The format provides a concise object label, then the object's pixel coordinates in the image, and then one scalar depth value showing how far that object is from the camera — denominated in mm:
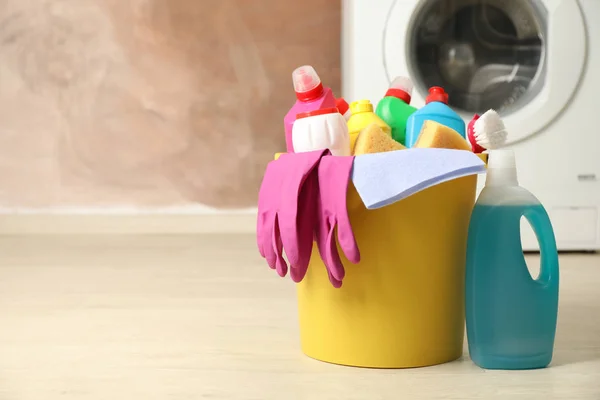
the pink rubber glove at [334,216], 1892
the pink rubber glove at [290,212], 1912
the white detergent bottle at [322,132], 1947
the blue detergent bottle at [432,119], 2016
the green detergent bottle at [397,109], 2067
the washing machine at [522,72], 2912
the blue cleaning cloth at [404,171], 1876
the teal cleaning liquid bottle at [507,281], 1924
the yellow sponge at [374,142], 1955
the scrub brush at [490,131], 1981
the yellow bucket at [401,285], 1934
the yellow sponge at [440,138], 1943
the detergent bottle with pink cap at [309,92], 1982
